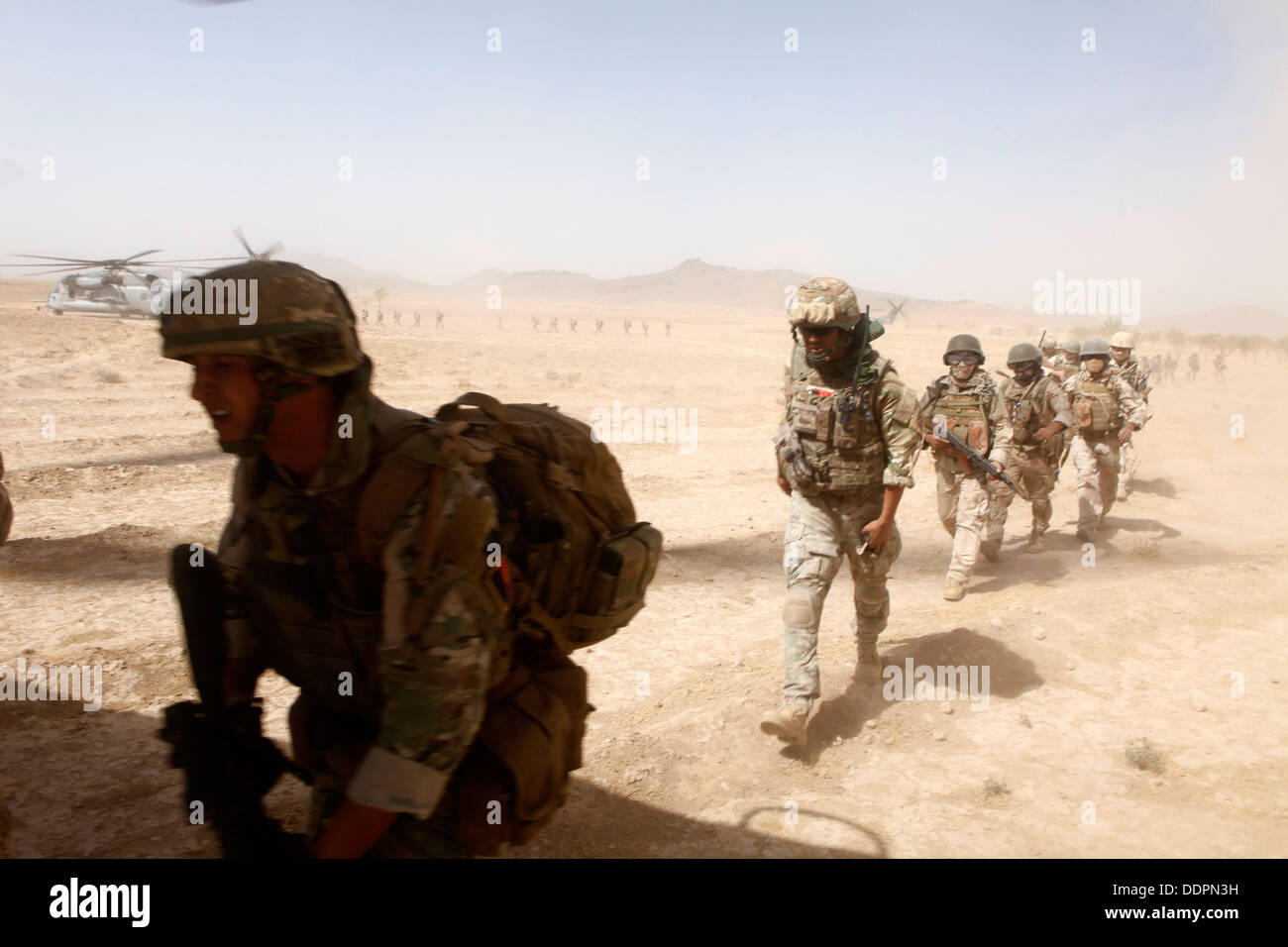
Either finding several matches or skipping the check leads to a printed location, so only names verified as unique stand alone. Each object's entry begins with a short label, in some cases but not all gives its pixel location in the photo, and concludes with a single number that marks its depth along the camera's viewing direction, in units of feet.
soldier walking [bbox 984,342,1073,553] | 27.14
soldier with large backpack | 5.67
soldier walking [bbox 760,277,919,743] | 13.71
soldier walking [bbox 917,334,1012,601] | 24.00
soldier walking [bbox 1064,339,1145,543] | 29.66
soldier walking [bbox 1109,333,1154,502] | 34.76
